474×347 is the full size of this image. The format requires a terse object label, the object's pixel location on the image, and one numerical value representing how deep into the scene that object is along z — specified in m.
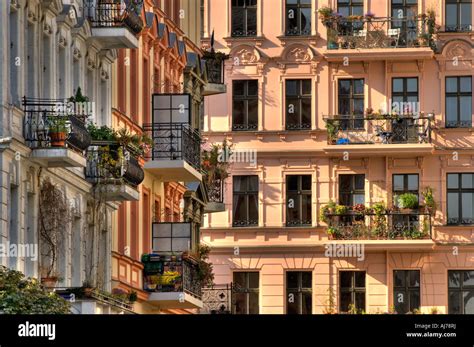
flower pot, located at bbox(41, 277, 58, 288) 34.98
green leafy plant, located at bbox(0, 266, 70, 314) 28.34
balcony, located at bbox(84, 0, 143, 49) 41.22
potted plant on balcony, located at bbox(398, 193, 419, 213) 69.50
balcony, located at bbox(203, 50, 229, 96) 59.22
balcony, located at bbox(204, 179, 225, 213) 59.44
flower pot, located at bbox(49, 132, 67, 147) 34.38
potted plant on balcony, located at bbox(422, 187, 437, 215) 69.44
